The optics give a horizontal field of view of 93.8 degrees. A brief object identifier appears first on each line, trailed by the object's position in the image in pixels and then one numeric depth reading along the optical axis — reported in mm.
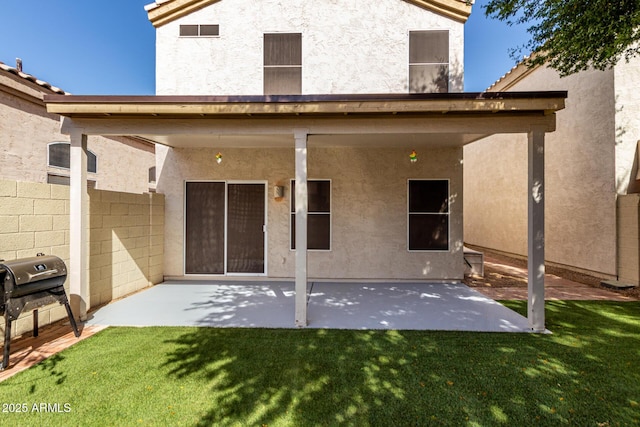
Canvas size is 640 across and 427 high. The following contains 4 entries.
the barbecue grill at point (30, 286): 3361
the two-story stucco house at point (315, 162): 7207
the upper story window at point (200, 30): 7527
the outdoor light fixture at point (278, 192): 7121
